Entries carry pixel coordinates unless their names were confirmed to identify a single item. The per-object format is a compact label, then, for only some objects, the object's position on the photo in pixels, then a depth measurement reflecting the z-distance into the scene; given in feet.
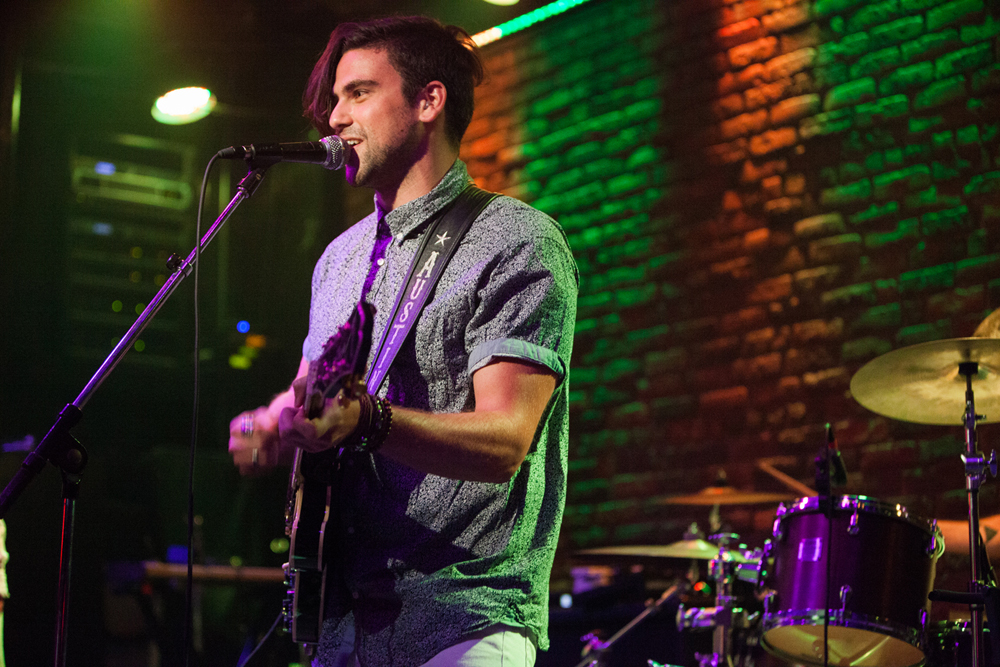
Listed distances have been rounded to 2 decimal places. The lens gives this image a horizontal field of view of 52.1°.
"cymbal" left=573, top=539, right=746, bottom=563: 12.16
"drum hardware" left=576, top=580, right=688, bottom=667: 12.94
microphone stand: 6.95
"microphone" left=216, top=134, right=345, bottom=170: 6.77
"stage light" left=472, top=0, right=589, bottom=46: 17.03
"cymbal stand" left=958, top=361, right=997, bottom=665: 9.43
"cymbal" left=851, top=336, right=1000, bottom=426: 10.11
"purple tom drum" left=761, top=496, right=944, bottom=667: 10.10
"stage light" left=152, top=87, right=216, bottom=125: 14.44
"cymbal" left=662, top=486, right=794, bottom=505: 12.41
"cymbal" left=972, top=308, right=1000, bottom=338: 11.44
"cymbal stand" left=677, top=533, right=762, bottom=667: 11.88
